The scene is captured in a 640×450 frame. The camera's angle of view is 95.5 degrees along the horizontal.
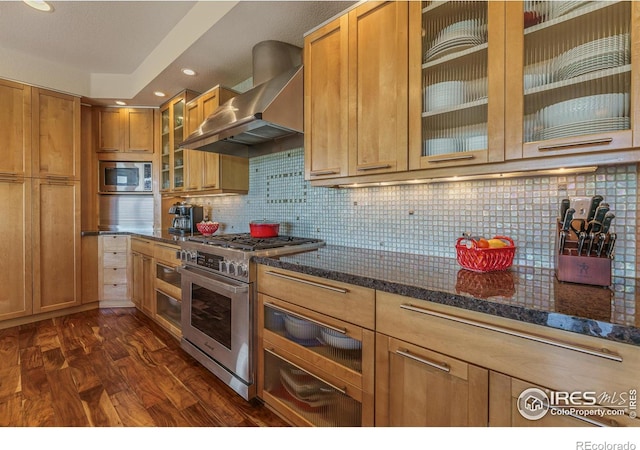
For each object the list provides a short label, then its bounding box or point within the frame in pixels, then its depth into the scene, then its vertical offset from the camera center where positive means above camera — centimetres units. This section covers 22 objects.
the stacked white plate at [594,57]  100 +59
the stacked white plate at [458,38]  128 +84
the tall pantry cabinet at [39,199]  282 +20
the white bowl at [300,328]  142 -55
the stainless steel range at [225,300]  169 -52
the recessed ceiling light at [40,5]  209 +157
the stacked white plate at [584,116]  100 +38
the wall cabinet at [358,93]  147 +71
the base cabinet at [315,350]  121 -62
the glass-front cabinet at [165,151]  343 +83
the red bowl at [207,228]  292 -9
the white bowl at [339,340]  125 -54
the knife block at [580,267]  101 -17
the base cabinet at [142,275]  290 -59
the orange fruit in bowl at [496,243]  126 -10
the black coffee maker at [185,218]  320 +2
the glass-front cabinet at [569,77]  100 +53
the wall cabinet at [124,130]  358 +111
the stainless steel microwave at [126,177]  365 +54
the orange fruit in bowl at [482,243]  125 -10
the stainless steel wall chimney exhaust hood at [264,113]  187 +71
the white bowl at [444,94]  134 +59
